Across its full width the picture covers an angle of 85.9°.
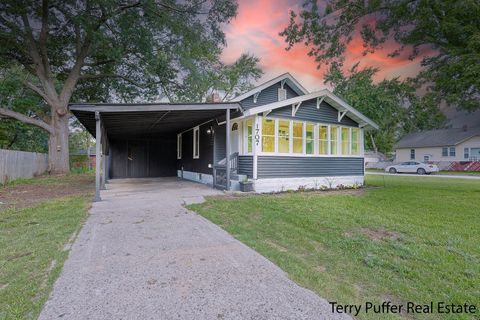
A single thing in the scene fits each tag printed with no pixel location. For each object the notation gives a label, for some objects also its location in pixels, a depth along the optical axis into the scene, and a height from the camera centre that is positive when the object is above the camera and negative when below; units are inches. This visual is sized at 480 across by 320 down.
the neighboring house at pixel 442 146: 1069.8 +63.8
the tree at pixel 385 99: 428.8 +117.5
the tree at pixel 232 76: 904.8 +344.3
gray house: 340.5 +47.3
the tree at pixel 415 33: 323.9 +193.7
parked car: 899.4 -27.2
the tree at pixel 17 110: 645.3 +141.2
